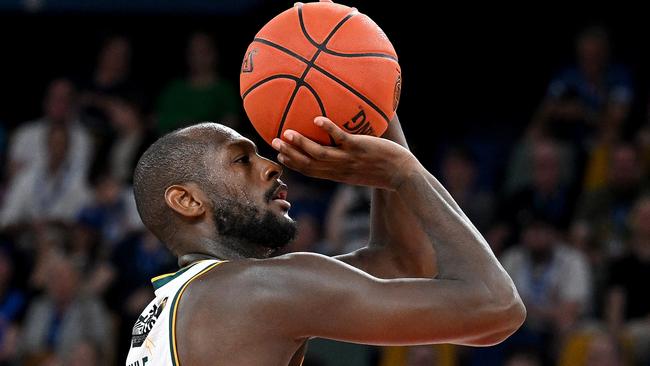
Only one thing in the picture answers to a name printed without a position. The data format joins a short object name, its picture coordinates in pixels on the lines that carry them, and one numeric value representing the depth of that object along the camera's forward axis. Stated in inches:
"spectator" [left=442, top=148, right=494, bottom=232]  742.0
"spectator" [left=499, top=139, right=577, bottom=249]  700.7
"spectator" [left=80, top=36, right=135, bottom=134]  875.4
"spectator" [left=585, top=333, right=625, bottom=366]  615.2
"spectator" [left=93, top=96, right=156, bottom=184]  831.7
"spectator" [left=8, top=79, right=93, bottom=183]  846.5
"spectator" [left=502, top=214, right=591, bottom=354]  655.8
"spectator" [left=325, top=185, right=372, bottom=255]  718.5
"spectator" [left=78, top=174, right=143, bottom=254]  800.3
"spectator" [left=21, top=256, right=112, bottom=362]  745.6
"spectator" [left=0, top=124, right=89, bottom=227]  837.8
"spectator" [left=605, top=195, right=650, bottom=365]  625.9
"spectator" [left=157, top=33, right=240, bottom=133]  831.1
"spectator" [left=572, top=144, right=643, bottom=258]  688.4
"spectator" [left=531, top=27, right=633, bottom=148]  748.0
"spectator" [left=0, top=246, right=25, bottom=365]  756.0
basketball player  287.6
